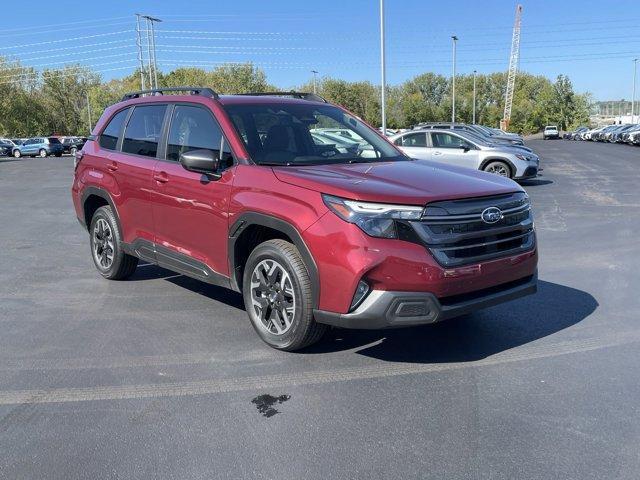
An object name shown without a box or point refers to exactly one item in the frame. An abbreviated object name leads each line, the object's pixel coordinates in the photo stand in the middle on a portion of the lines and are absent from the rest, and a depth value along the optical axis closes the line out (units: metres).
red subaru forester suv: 3.88
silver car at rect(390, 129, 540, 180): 16.14
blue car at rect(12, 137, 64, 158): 49.72
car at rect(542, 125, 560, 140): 78.88
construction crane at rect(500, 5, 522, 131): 104.56
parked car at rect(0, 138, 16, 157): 49.54
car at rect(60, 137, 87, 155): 53.04
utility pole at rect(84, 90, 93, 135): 82.49
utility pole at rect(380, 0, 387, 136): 26.12
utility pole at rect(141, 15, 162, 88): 53.18
